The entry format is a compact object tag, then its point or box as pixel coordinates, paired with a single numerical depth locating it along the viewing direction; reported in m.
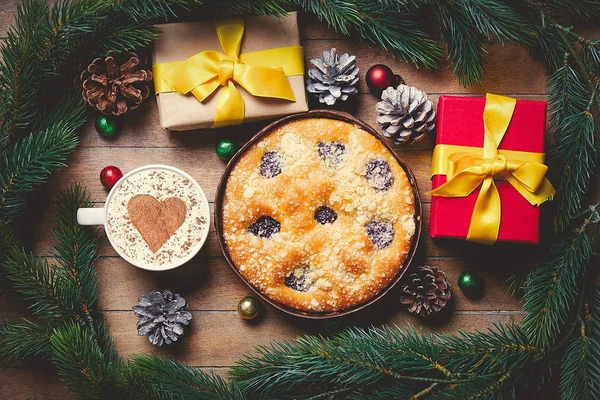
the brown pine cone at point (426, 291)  1.64
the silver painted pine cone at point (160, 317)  1.64
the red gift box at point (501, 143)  1.57
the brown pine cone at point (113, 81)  1.60
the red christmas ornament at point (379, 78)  1.63
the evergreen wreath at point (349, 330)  1.49
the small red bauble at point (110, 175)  1.65
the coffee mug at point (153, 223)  1.55
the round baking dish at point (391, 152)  1.58
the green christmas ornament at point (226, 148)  1.65
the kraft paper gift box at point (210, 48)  1.61
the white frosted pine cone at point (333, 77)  1.62
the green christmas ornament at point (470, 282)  1.66
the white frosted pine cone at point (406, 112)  1.59
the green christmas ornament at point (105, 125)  1.66
